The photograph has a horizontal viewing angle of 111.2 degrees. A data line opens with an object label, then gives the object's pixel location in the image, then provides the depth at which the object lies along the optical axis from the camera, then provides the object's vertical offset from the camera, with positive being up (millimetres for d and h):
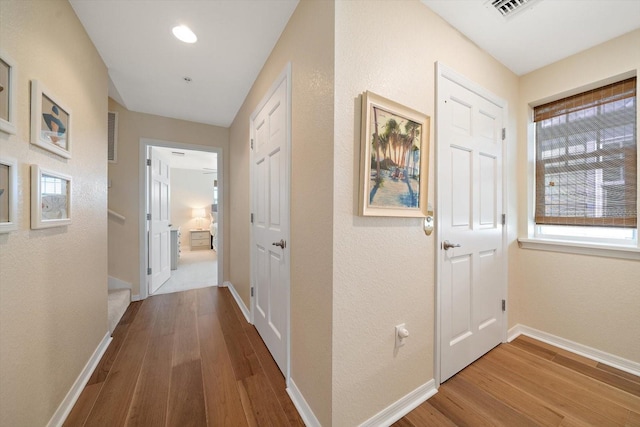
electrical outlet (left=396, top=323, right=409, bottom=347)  1220 -675
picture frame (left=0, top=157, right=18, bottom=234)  868 +74
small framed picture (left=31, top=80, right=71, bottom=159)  1052 +486
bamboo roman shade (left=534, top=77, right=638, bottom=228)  1605 +456
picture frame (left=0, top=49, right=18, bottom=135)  867 +491
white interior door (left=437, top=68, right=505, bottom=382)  1460 -67
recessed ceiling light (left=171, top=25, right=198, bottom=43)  1536 +1296
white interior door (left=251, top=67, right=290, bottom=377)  1501 -64
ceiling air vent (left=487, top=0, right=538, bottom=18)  1327 +1292
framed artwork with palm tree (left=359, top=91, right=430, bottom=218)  1098 +303
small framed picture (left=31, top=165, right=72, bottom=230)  1055 +76
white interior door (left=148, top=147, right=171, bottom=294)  3008 -120
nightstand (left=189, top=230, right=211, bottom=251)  6332 -772
